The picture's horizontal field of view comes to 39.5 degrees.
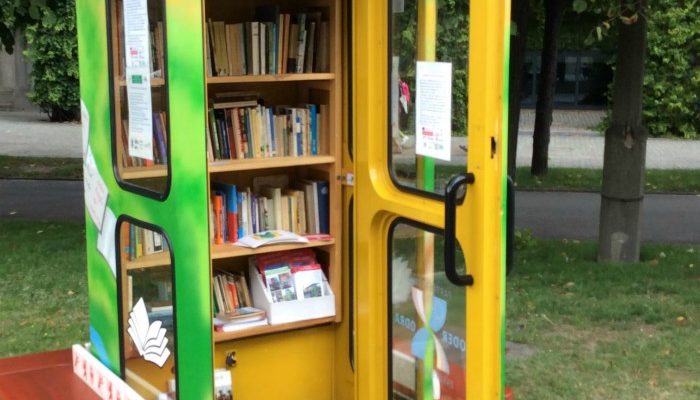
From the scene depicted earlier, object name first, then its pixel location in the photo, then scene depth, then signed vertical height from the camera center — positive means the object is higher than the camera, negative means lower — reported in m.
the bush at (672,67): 20.97 -0.72
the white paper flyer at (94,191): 3.86 -0.62
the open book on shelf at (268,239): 4.15 -0.87
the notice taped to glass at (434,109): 3.01 -0.23
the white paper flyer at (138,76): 3.38 -0.15
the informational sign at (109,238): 3.77 -0.79
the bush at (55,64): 20.42 -0.63
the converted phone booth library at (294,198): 2.87 -0.59
